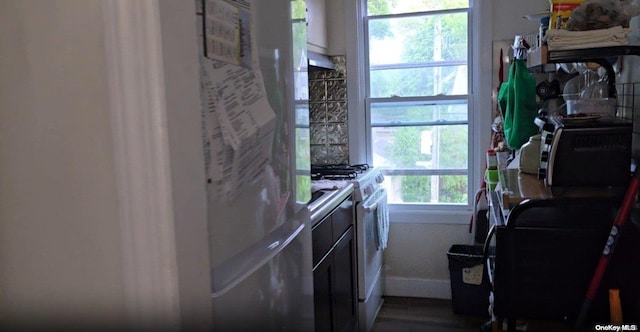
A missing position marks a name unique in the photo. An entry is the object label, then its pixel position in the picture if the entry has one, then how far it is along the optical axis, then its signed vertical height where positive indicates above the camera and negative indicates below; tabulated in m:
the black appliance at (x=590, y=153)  1.59 -0.15
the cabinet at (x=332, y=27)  3.18 +0.57
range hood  2.90 +0.32
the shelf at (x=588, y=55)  1.57 +0.17
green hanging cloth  2.32 +0.01
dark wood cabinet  2.03 -0.72
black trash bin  2.94 -1.03
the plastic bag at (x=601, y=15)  1.59 +0.29
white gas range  2.74 -0.66
